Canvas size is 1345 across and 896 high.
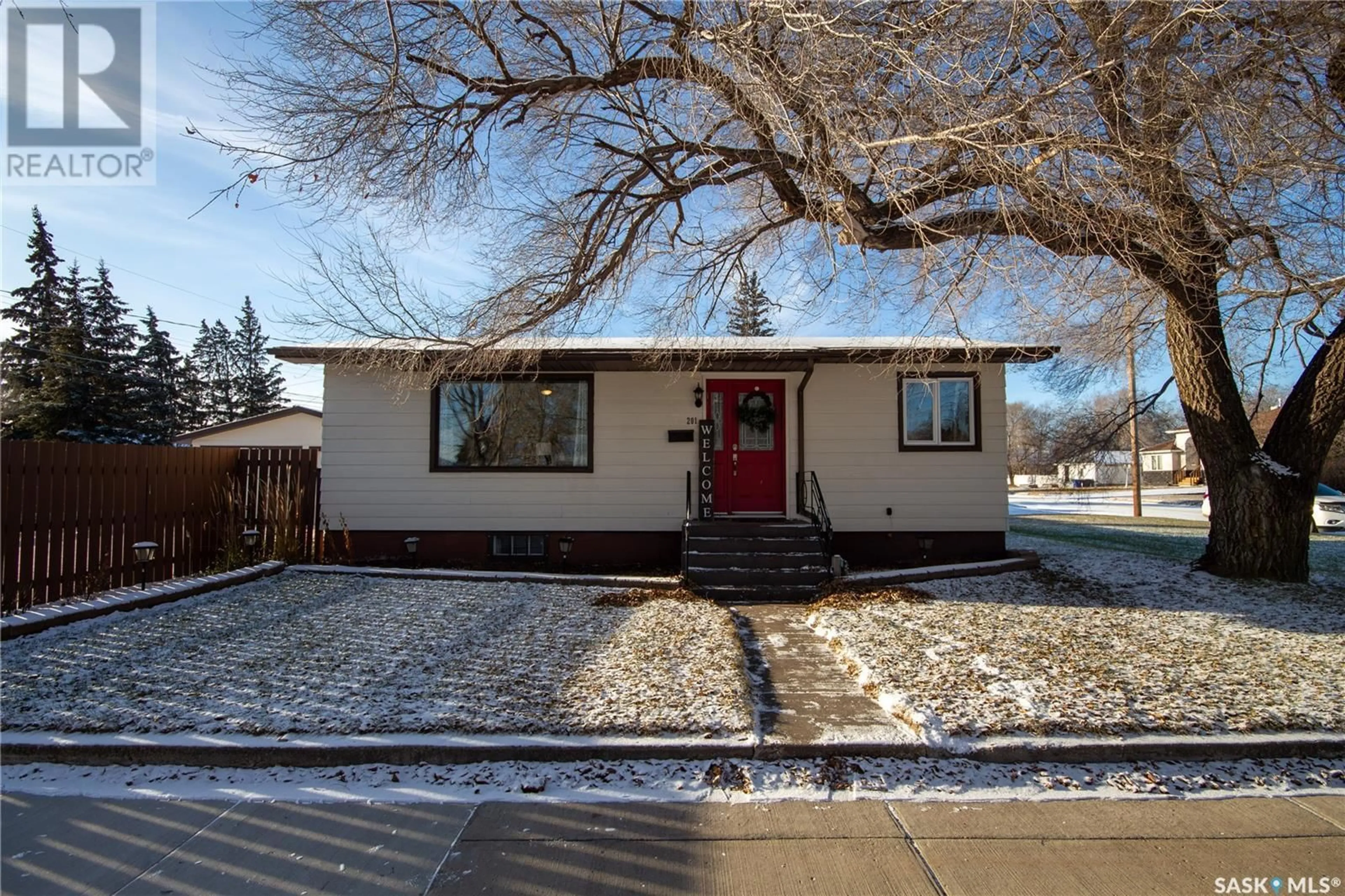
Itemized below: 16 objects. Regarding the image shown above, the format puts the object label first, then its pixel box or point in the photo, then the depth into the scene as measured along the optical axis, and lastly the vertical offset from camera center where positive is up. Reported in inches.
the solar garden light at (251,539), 338.0 -37.1
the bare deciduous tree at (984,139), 210.4 +113.0
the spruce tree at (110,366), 1005.2 +149.8
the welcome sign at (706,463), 383.2 +1.1
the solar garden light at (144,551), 279.6 -35.4
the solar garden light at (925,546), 385.1 -45.5
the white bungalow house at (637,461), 385.4 +2.6
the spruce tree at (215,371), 1796.3 +253.1
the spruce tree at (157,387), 1099.9 +136.6
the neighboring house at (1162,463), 2325.3 +5.4
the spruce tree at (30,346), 947.3 +166.6
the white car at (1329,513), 672.4 -47.6
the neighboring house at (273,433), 1073.5 +51.4
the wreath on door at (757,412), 398.0 +31.3
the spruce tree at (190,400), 1481.3 +152.3
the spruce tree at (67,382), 949.2 +117.8
